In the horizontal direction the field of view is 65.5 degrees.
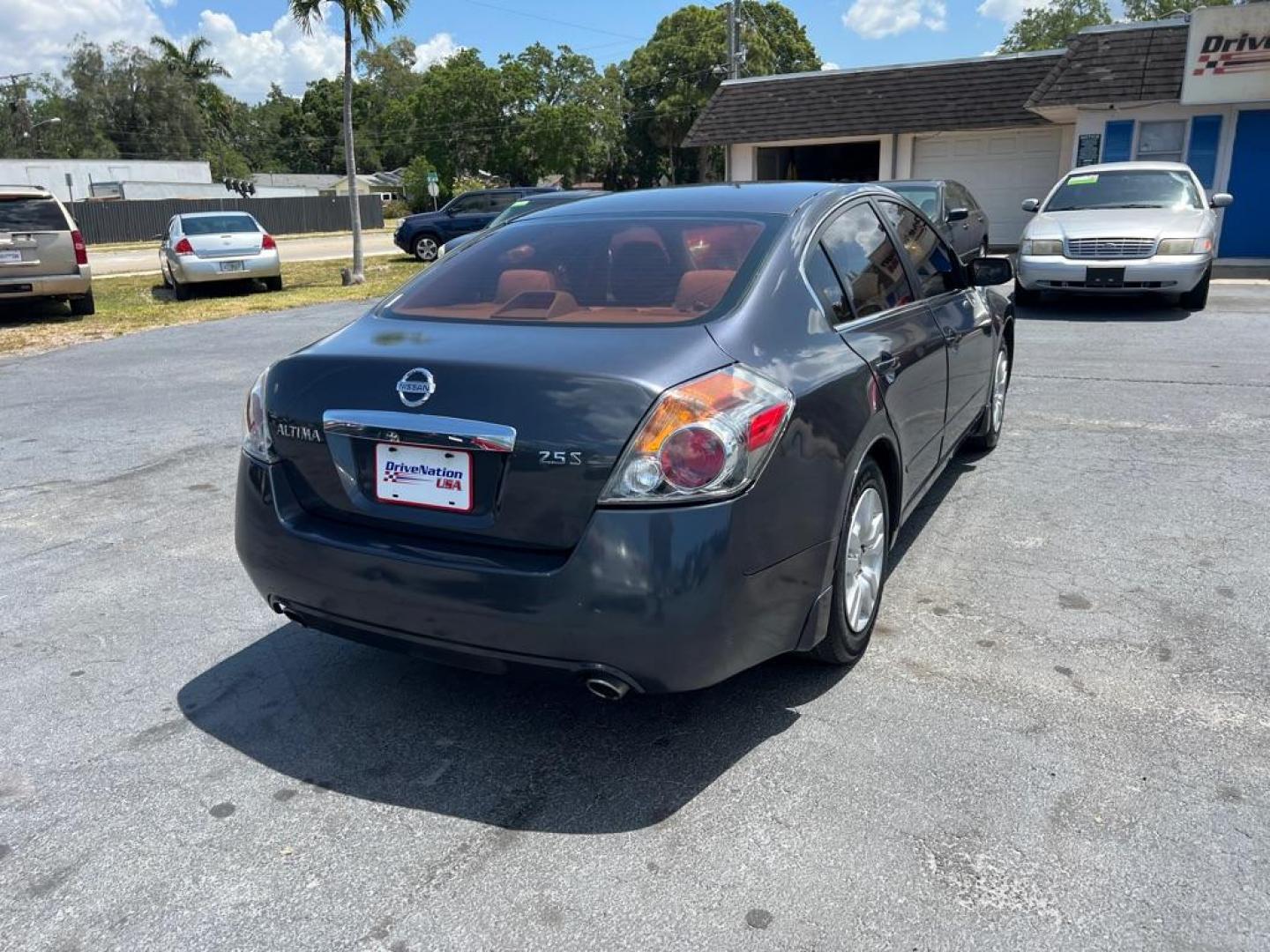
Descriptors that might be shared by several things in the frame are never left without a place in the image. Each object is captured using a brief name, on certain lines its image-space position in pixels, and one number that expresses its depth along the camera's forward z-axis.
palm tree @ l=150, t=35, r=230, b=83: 82.44
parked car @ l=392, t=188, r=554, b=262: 22.47
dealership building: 16.95
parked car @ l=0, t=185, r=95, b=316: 12.78
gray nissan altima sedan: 2.52
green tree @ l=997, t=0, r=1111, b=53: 67.19
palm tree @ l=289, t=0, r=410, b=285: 18.05
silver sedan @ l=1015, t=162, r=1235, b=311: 10.60
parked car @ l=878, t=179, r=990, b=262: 12.20
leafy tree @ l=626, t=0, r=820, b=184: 58.53
